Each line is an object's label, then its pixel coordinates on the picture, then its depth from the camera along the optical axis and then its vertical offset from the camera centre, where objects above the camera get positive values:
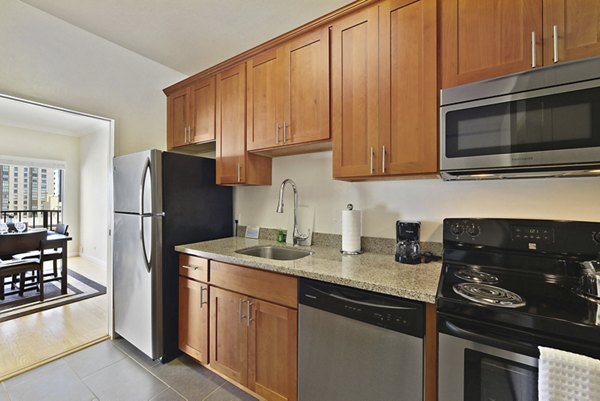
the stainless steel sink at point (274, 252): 2.02 -0.41
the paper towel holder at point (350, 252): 1.77 -0.34
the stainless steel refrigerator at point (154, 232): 2.04 -0.26
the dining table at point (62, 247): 3.43 -0.62
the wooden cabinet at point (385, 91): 1.36 +0.62
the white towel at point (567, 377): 0.76 -0.51
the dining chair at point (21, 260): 3.07 -0.72
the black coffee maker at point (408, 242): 1.51 -0.24
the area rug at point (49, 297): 2.95 -1.23
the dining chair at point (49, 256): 3.44 -0.74
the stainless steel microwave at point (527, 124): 1.02 +0.33
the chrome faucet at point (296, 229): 2.14 -0.23
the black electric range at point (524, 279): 0.84 -0.35
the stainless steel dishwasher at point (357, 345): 1.10 -0.66
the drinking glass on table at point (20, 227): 3.67 -0.38
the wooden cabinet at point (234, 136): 2.12 +0.54
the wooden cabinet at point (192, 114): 2.35 +0.81
